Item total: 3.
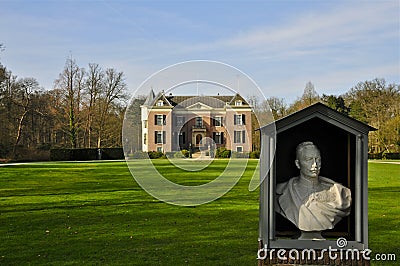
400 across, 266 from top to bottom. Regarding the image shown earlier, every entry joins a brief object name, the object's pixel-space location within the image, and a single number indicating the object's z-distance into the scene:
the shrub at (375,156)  38.12
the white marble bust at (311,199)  4.54
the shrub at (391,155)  37.16
